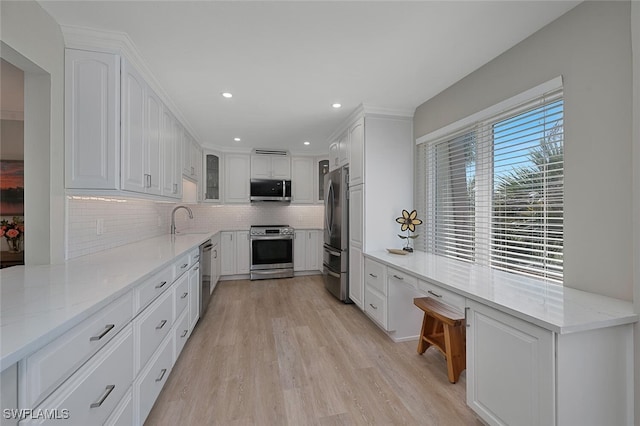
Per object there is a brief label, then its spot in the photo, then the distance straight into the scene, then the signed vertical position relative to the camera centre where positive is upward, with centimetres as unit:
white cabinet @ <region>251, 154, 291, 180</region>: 515 +92
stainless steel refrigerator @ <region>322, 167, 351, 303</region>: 358 -28
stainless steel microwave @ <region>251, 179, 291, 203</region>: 507 +46
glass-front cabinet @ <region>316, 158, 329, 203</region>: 540 +82
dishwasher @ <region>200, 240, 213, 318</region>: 301 -71
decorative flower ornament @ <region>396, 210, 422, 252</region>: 287 -8
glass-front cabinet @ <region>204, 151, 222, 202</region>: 477 +69
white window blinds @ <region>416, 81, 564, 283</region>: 175 +20
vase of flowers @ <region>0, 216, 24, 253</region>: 179 -14
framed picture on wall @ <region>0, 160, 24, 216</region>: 203 +19
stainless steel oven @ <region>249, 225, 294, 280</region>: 493 -71
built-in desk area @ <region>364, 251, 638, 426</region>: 115 -66
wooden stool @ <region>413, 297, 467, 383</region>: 200 -97
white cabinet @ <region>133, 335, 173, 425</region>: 142 -100
